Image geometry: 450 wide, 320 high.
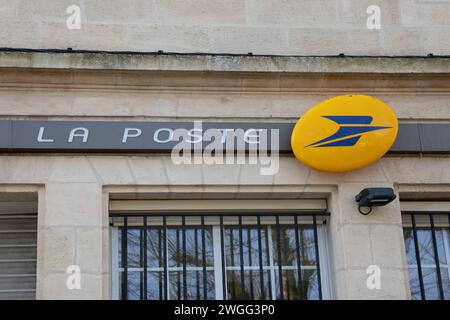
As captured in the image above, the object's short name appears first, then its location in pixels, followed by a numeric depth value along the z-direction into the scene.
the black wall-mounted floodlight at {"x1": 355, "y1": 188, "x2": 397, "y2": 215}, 8.18
